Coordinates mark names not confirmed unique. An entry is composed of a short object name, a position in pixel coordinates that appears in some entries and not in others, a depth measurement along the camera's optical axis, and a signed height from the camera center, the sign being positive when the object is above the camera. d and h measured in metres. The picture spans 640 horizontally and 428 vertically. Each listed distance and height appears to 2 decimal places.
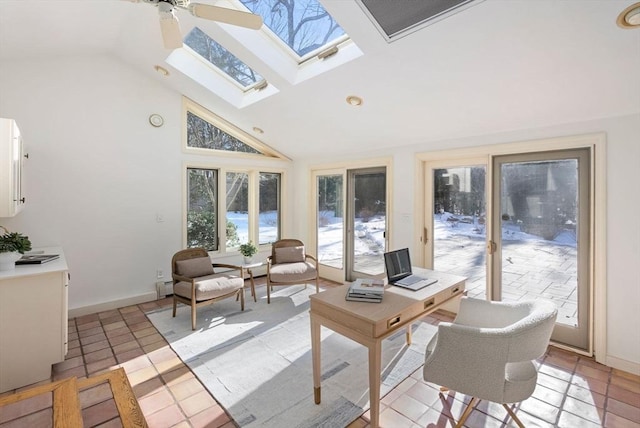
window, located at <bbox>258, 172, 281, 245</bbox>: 5.68 +0.09
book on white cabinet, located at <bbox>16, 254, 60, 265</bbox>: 2.73 -0.41
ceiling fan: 1.87 +1.23
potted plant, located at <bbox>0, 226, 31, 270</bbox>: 2.50 -0.28
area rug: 2.18 -1.34
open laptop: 2.54 -0.53
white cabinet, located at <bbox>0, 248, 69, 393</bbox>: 2.44 -0.88
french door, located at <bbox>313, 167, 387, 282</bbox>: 4.71 -0.15
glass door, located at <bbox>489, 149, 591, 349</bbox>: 2.94 -0.23
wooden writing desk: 1.87 -0.68
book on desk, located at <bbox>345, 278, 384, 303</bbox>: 2.17 -0.57
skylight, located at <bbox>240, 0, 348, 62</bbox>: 2.71 +1.74
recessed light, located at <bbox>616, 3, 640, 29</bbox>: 1.73 +1.12
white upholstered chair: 1.69 -0.82
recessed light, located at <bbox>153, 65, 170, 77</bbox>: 3.90 +1.84
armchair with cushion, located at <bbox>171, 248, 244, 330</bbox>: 3.55 -0.83
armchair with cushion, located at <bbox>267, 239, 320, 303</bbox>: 4.31 -0.78
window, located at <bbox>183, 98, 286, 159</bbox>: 4.75 +1.26
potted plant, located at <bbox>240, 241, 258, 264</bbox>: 4.95 -0.61
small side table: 4.37 -0.84
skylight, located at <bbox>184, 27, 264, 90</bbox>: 3.39 +1.83
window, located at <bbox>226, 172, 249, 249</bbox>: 5.28 +0.09
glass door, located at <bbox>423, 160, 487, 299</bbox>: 3.64 -0.12
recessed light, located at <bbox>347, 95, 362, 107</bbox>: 3.28 +1.21
